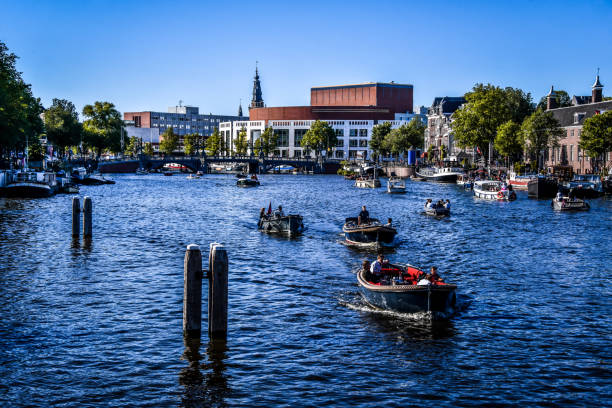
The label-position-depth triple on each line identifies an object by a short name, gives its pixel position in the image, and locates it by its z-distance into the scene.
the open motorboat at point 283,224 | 56.41
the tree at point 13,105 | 89.75
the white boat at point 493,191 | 97.88
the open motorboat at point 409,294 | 27.84
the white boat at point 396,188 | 118.64
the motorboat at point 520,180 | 112.25
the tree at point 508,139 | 134.38
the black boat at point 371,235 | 48.50
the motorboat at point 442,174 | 154.50
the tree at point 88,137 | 196.62
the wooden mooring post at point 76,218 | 49.34
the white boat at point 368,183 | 140.12
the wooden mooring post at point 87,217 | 48.50
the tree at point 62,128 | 168.38
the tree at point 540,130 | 129.14
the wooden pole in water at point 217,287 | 22.83
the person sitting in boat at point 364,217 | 52.16
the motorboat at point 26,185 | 92.38
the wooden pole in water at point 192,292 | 22.64
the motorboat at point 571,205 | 81.25
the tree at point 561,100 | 179.50
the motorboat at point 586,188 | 98.19
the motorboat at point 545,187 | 101.69
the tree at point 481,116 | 145.38
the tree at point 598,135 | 107.44
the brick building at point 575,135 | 124.19
